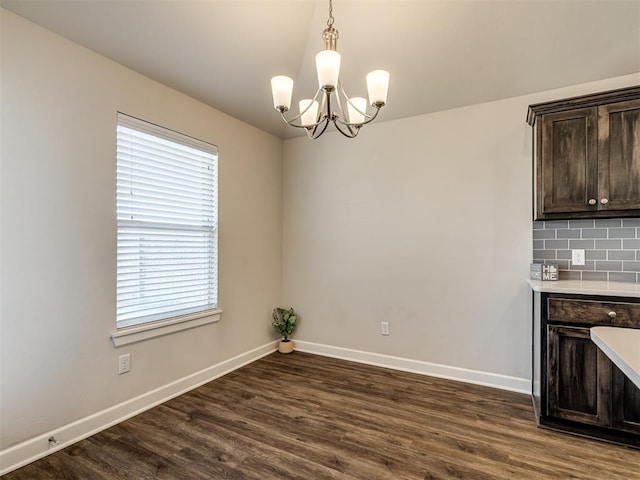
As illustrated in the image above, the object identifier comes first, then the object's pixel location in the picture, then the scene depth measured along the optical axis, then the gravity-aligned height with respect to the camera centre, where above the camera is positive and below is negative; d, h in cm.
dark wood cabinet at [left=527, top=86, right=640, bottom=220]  224 +63
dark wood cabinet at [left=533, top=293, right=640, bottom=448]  204 -84
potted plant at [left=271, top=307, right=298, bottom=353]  385 -95
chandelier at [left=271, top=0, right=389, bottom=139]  154 +79
